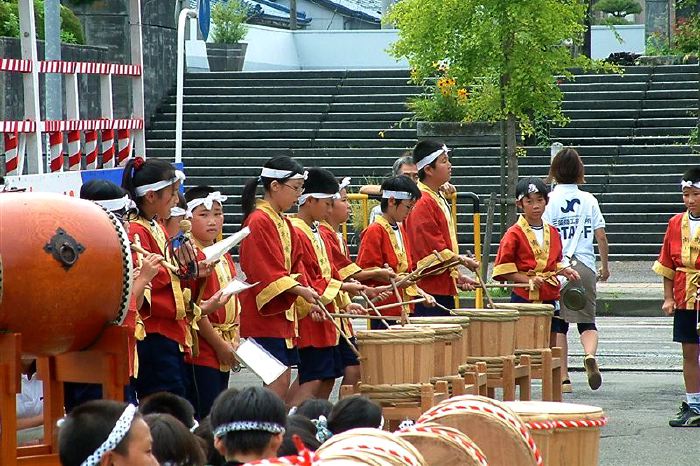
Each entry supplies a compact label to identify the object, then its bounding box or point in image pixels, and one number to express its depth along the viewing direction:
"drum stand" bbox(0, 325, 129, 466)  12.43
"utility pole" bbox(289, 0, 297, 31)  80.00
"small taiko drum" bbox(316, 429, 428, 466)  9.25
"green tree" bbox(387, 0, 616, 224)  39.78
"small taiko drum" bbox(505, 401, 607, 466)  13.93
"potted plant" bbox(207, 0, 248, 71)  60.91
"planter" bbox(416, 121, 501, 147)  48.41
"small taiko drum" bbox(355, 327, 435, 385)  17.58
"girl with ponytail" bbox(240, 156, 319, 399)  18.73
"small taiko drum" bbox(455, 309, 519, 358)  20.03
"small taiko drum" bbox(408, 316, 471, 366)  18.98
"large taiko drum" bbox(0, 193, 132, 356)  12.25
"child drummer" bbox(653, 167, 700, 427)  21.19
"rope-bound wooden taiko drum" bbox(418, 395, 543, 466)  11.77
